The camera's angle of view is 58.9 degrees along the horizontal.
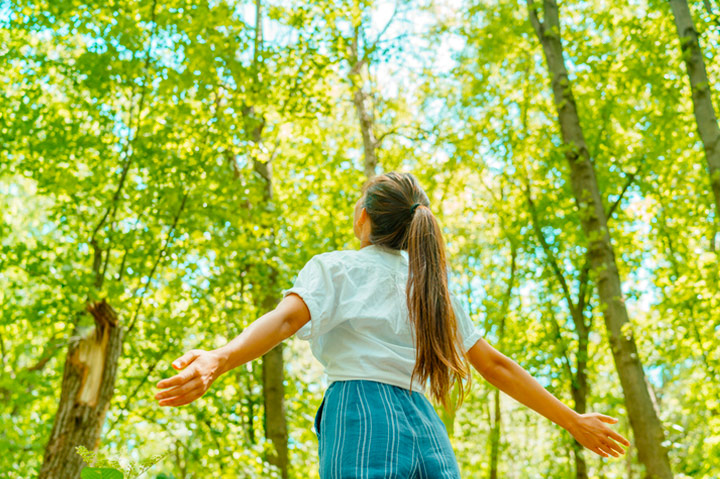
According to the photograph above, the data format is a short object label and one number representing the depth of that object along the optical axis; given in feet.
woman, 5.86
